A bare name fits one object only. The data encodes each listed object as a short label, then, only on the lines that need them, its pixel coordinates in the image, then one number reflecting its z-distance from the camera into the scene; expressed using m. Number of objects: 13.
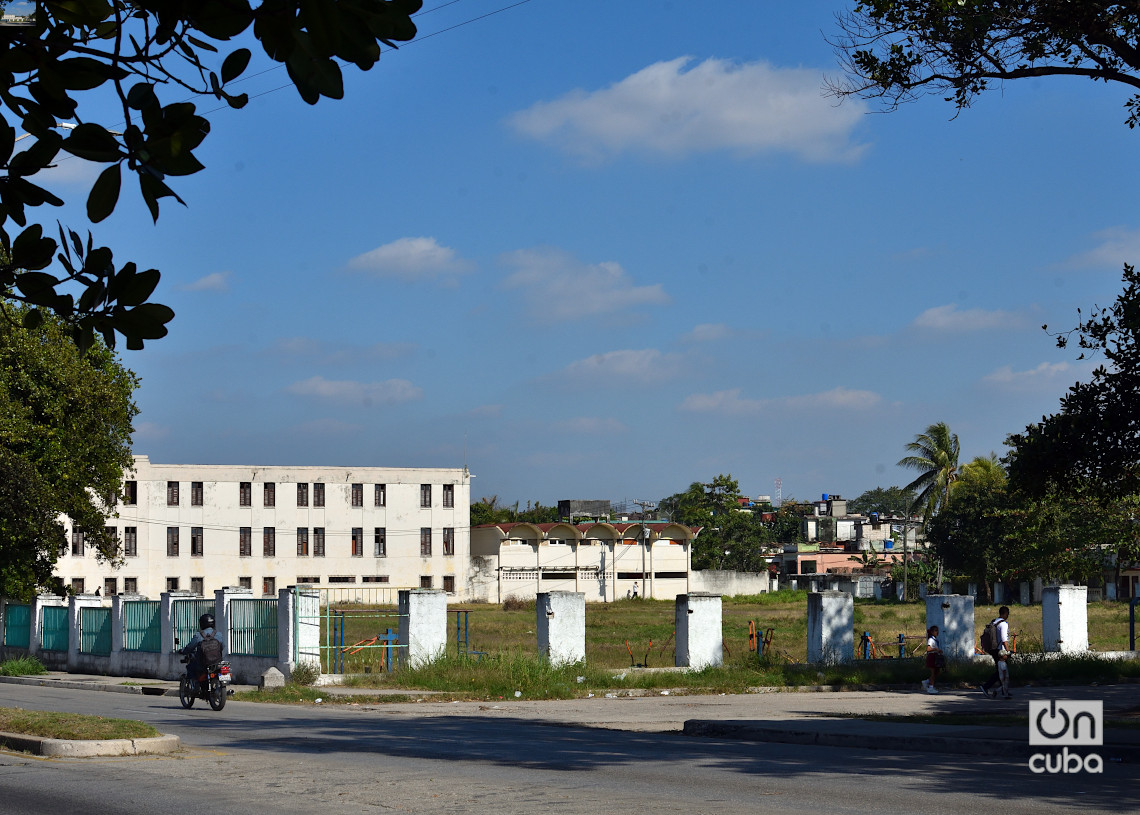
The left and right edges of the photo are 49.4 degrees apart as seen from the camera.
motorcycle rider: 21.39
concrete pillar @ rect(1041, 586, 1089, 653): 30.17
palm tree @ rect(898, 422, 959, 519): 79.12
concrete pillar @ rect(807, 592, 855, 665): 27.72
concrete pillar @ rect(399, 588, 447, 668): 26.47
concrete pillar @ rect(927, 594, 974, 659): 28.64
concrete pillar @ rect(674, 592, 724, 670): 27.22
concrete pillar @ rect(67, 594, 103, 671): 33.03
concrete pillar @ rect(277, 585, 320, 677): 26.09
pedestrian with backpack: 21.94
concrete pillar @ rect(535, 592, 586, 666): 26.34
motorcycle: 21.14
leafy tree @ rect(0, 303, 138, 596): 33.03
